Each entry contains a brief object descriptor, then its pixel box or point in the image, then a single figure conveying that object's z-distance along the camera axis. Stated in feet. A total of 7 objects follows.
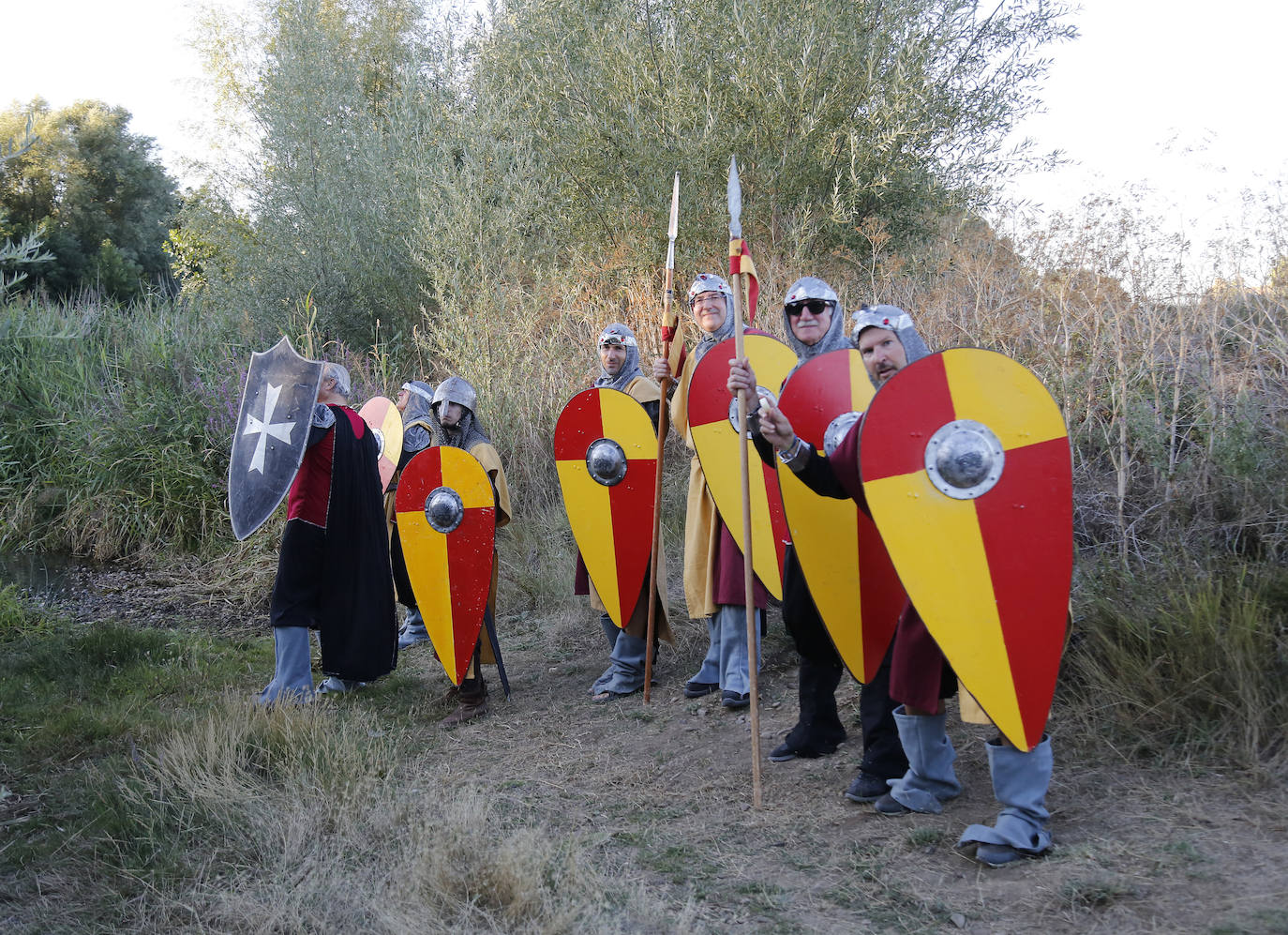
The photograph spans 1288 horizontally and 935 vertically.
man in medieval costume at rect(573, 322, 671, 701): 14.33
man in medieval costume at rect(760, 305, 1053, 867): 7.68
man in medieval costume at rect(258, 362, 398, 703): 13.71
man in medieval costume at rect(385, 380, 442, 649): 17.48
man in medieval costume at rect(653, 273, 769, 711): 12.69
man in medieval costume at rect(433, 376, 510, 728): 13.92
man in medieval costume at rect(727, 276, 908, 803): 9.38
